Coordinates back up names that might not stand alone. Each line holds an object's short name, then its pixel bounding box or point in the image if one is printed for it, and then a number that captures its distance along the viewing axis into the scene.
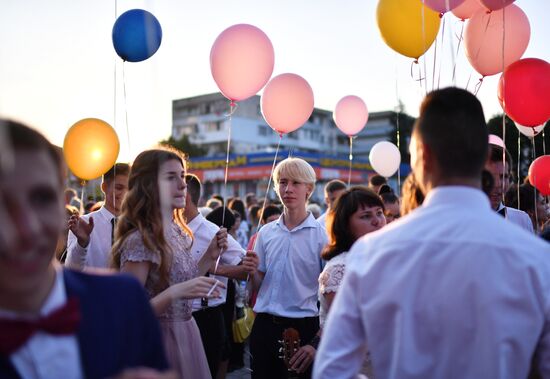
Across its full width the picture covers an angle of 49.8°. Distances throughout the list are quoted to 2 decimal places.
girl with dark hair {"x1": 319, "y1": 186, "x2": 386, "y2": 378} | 3.64
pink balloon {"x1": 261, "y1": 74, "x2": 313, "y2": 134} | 5.38
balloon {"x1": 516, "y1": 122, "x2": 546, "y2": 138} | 5.74
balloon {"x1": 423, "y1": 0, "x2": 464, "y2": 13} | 3.94
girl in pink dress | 3.13
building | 64.31
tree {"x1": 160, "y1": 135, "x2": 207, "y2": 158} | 57.54
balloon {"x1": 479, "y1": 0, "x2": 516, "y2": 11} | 3.96
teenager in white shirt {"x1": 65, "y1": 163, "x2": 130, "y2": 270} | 4.29
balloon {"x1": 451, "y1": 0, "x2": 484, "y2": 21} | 4.52
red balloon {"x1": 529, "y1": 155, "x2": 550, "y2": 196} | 6.29
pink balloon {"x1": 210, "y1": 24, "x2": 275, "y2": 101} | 4.81
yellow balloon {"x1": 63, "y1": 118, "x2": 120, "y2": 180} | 5.10
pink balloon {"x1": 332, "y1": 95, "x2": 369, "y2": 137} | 7.62
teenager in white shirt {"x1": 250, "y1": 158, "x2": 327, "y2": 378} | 4.29
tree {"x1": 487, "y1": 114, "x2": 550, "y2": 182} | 16.42
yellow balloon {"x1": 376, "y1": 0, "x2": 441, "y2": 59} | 4.51
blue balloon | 4.99
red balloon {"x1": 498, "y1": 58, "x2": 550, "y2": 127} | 4.04
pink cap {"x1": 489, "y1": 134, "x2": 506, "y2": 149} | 5.21
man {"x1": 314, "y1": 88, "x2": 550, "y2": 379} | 1.83
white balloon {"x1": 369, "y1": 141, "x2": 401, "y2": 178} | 9.37
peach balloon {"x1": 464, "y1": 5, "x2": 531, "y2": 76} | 4.54
